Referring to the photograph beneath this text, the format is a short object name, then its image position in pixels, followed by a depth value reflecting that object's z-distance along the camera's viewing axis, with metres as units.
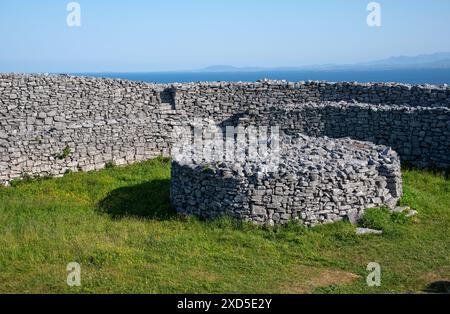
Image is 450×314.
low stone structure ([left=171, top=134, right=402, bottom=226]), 13.07
